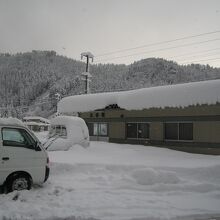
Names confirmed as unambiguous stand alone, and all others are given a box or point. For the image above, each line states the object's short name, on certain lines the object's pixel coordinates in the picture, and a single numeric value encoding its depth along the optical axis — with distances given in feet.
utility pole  94.28
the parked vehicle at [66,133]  44.60
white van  22.32
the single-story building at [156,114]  48.20
